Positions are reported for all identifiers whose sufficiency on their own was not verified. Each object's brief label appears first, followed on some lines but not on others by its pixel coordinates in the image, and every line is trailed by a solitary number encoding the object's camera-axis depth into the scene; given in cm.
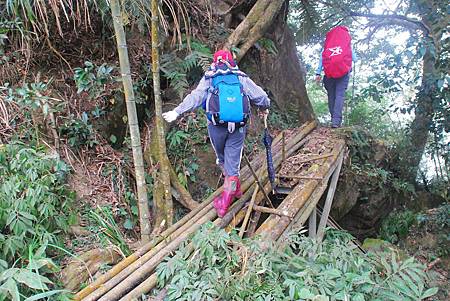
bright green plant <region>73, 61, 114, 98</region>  486
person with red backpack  616
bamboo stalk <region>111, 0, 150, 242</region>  336
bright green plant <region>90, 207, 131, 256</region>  391
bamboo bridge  319
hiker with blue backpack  374
